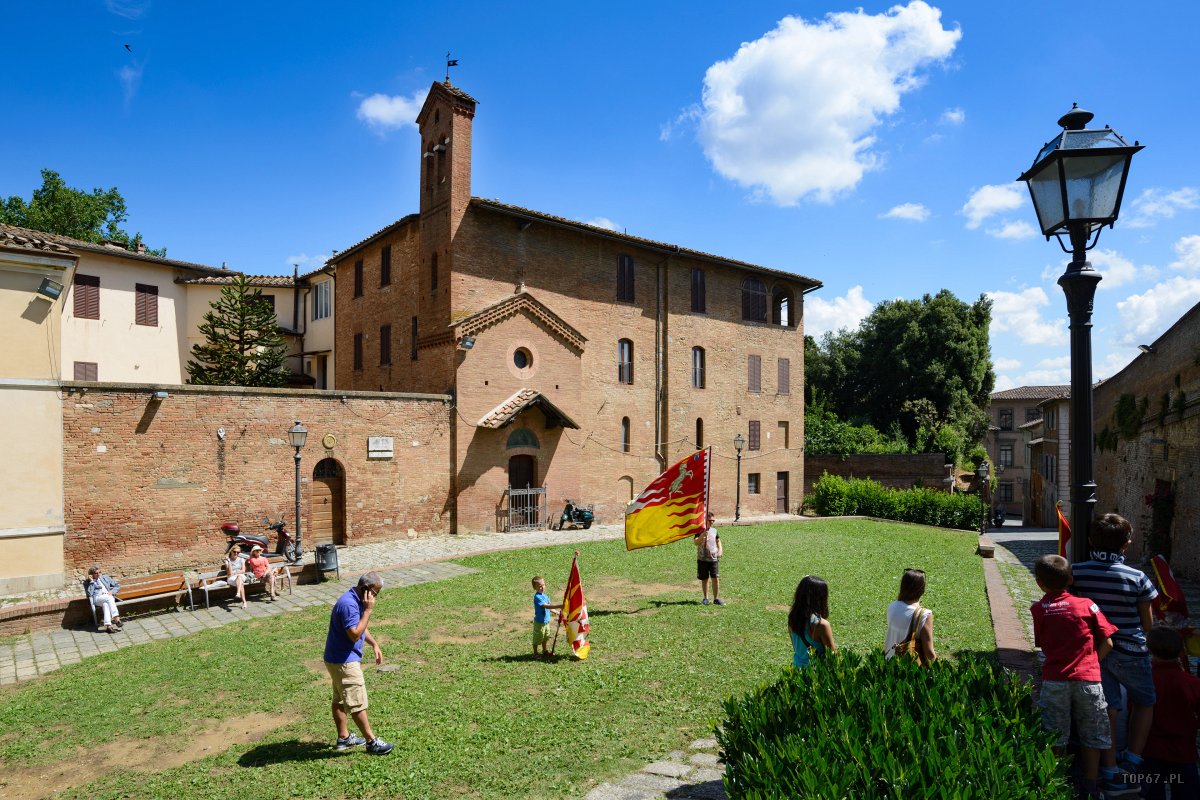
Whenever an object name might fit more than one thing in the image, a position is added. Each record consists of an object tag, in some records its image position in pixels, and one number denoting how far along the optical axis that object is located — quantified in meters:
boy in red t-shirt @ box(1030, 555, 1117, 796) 4.56
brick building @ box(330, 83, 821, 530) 22.30
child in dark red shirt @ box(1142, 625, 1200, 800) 4.61
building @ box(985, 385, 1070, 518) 60.97
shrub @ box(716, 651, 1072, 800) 3.43
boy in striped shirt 4.73
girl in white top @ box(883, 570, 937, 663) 5.49
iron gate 22.73
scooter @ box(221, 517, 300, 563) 14.87
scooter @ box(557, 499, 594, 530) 23.59
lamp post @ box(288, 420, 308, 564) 15.42
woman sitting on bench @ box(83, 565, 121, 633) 11.24
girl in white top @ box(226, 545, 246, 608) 12.80
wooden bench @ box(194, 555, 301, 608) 12.81
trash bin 14.46
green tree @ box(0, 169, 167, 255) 34.72
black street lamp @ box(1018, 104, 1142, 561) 4.70
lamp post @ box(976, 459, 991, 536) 28.32
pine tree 26.14
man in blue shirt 6.25
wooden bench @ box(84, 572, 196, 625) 11.98
